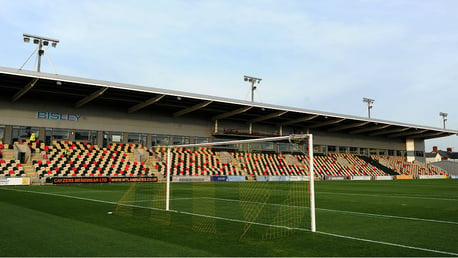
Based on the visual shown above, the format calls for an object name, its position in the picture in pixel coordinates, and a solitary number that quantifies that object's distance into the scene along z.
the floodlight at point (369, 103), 55.76
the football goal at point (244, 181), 9.01
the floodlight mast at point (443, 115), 65.56
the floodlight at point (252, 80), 41.97
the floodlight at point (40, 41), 28.56
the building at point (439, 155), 108.17
